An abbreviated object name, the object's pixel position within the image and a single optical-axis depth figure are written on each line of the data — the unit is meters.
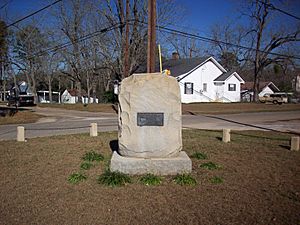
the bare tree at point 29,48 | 45.47
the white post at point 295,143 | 8.87
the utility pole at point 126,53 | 21.98
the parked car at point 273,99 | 44.09
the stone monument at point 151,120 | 6.30
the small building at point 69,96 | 64.99
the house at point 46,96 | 66.44
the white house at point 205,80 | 36.97
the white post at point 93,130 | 11.68
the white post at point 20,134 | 10.44
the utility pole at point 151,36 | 8.38
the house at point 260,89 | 60.51
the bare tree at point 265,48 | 41.69
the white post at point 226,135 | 10.36
